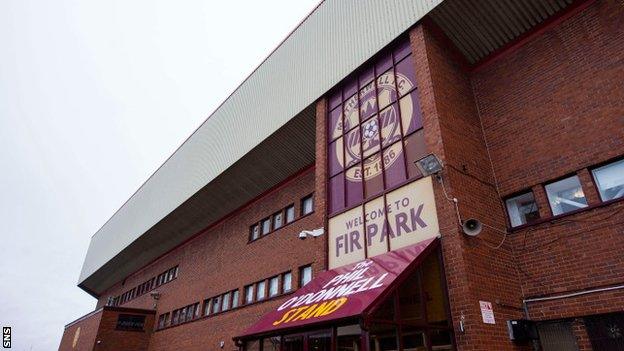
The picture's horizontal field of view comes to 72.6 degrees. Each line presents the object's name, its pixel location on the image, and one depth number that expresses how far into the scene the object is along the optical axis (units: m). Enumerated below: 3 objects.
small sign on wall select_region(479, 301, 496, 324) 7.74
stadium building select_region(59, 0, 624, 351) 7.98
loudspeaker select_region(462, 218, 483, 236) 8.20
